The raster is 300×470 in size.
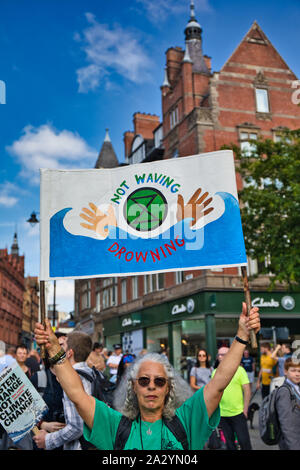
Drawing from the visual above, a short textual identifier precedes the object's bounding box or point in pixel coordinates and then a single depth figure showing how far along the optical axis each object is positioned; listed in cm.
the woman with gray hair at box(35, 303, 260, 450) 286
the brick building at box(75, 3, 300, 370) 2534
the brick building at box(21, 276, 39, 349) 8363
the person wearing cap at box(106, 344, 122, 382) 1344
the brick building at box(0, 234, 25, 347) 6234
